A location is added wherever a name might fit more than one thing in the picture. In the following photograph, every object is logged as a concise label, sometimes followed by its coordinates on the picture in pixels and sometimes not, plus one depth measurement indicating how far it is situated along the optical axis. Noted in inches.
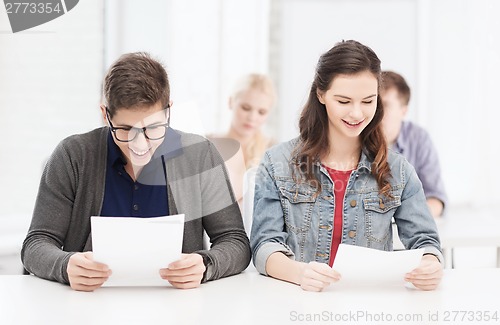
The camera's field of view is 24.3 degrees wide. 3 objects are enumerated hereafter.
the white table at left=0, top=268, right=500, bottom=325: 93.2
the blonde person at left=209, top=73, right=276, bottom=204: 168.2
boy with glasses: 103.5
